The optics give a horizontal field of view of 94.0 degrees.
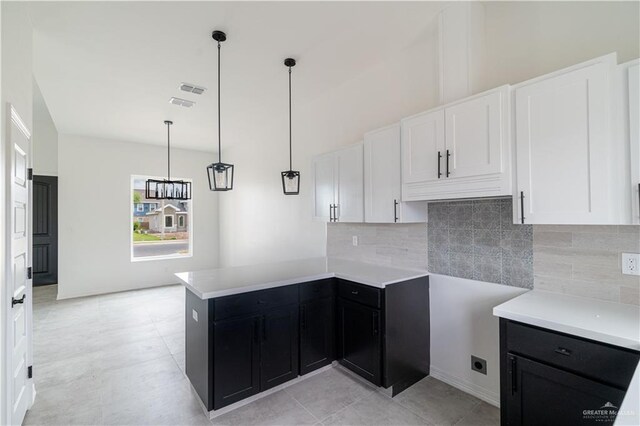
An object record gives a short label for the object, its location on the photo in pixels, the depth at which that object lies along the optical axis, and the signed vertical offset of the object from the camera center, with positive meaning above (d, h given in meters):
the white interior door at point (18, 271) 1.92 -0.37
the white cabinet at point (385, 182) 2.61 +0.30
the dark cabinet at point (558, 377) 1.37 -0.83
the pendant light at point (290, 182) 2.84 +0.32
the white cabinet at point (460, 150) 1.89 +0.45
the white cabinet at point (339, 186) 3.00 +0.32
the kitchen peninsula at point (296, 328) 2.25 -0.94
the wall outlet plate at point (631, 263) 1.70 -0.29
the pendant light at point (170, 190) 4.13 +0.37
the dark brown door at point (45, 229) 6.41 -0.24
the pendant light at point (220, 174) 2.56 +0.37
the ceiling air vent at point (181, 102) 4.05 +1.59
